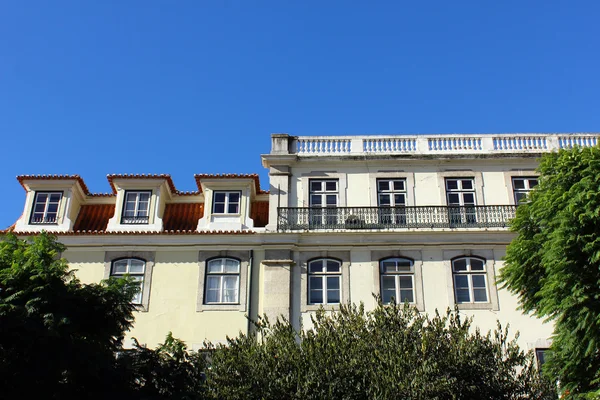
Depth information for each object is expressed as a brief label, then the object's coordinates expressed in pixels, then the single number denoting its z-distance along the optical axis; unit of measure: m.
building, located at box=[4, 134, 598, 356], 19.75
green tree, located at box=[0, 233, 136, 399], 13.57
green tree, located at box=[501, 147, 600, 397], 14.80
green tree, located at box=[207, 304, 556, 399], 14.20
